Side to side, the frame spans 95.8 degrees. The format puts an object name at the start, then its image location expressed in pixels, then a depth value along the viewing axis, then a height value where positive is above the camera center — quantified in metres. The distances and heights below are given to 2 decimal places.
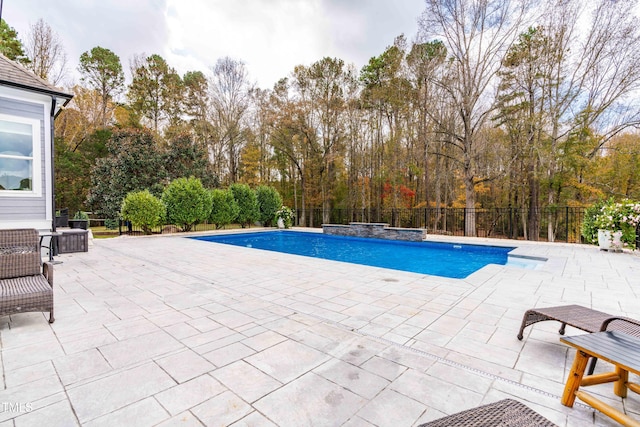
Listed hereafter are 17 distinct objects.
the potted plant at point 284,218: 14.84 -0.40
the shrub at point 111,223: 14.07 -0.70
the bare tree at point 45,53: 14.64 +8.09
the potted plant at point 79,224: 8.06 -0.42
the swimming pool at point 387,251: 6.99 -1.27
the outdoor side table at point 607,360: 1.46 -0.78
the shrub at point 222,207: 13.23 +0.13
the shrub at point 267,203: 14.99 +0.38
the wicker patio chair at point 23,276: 2.66 -0.76
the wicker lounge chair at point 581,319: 1.97 -0.82
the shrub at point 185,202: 11.82 +0.32
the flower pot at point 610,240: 7.13 -0.70
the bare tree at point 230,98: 18.17 +7.18
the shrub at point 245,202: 14.12 +0.40
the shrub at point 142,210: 10.47 -0.02
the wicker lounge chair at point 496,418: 1.12 -0.83
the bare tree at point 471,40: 10.44 +6.46
